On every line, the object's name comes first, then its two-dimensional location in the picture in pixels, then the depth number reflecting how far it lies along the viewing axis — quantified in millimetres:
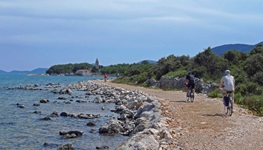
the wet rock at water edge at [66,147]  15648
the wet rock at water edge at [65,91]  54828
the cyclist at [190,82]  24547
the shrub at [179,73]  43344
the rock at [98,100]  37847
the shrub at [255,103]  20641
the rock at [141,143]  11219
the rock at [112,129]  19419
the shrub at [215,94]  28309
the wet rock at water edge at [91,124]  22375
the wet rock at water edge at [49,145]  16548
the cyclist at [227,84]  17594
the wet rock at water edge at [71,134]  18688
